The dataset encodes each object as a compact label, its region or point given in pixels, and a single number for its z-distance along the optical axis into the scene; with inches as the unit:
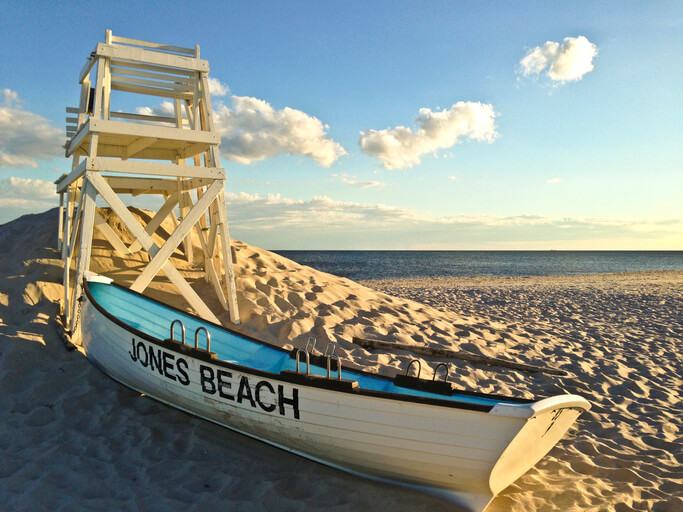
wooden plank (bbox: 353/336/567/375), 264.1
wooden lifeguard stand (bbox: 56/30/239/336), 251.3
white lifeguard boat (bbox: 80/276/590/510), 123.0
